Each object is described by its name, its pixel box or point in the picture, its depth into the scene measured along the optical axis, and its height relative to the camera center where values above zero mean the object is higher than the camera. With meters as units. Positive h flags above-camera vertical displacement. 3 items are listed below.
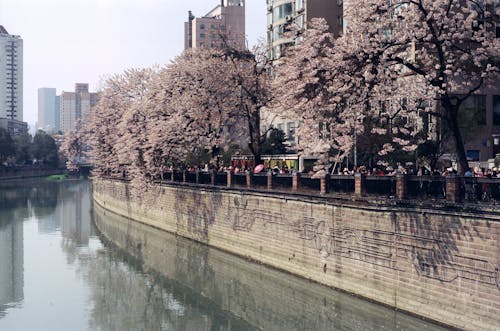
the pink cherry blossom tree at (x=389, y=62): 22.27 +3.94
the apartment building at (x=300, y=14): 55.50 +13.92
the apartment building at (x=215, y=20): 127.32 +30.98
